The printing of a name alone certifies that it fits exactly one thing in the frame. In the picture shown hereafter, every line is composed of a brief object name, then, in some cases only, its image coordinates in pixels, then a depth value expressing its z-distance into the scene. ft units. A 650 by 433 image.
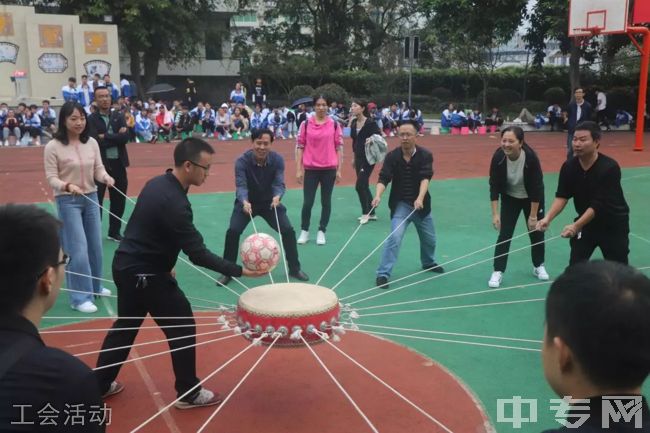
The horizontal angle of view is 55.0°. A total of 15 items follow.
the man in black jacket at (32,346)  6.12
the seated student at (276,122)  85.46
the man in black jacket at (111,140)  26.53
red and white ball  14.89
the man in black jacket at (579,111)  46.75
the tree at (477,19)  92.63
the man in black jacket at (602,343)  5.28
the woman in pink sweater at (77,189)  19.58
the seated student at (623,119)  93.50
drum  13.65
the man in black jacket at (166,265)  13.43
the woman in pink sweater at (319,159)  28.09
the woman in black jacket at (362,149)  32.50
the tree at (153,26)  104.83
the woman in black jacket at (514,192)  21.90
